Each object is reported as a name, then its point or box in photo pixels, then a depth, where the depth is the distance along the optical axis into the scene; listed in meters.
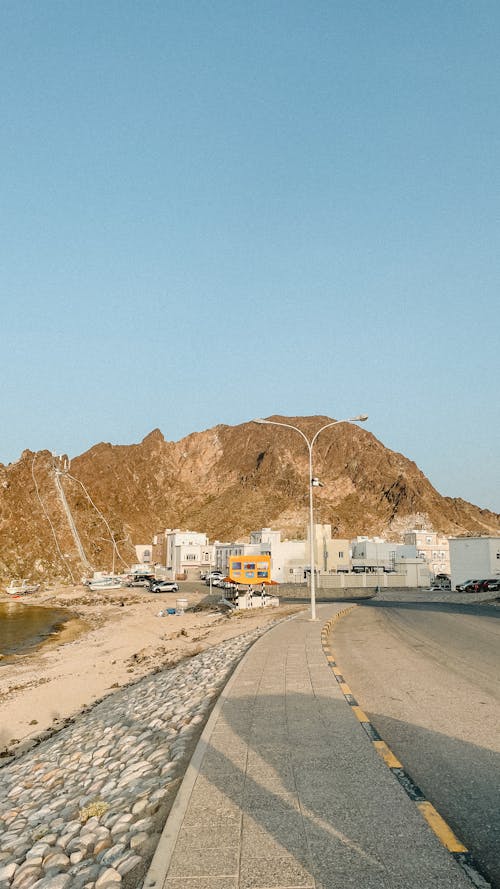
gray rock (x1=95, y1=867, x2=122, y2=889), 5.48
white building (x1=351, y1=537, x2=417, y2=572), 114.25
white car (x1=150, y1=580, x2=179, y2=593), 84.75
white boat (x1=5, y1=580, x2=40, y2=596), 100.75
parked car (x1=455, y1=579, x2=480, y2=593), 62.91
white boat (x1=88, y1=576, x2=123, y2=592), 100.56
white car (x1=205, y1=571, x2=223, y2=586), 89.72
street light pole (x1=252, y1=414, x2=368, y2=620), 28.21
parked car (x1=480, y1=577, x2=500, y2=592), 60.97
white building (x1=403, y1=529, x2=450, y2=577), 117.17
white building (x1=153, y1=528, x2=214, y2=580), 126.31
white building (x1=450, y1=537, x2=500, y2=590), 66.75
